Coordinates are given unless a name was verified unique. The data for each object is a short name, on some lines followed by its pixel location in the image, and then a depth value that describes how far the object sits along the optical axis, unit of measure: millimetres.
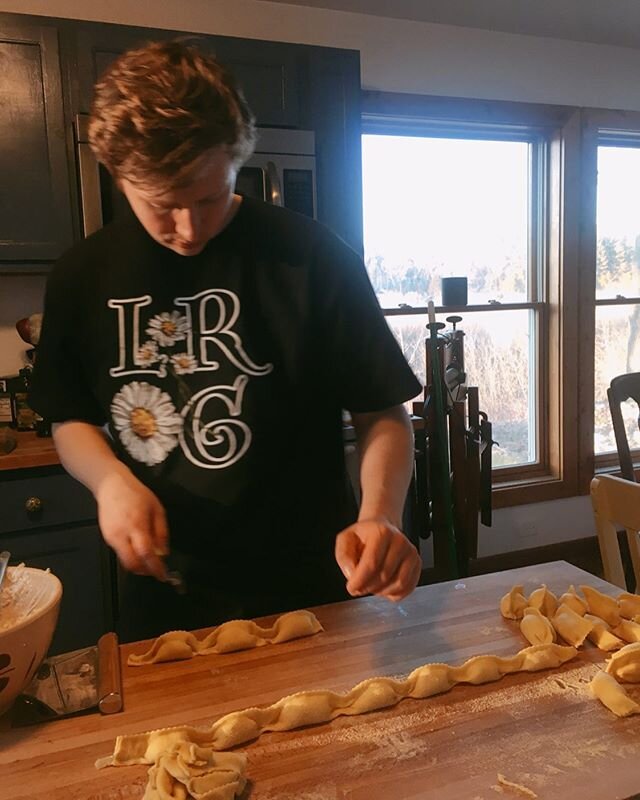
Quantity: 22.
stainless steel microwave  1847
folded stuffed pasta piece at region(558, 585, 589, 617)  925
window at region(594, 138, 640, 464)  3088
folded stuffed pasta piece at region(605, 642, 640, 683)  769
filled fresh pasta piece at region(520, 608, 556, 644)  855
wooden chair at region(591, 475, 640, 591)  1137
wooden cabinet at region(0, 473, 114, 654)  1747
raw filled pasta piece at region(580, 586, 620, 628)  907
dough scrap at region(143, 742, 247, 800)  614
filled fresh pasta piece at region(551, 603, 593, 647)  863
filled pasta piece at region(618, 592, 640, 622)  912
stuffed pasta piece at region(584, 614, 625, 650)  851
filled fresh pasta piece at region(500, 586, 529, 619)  925
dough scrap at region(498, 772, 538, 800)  613
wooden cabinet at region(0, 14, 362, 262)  1855
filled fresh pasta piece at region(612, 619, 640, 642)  858
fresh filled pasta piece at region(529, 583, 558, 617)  921
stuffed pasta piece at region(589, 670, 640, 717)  720
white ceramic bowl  709
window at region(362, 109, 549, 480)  2740
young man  917
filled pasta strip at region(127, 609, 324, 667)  857
